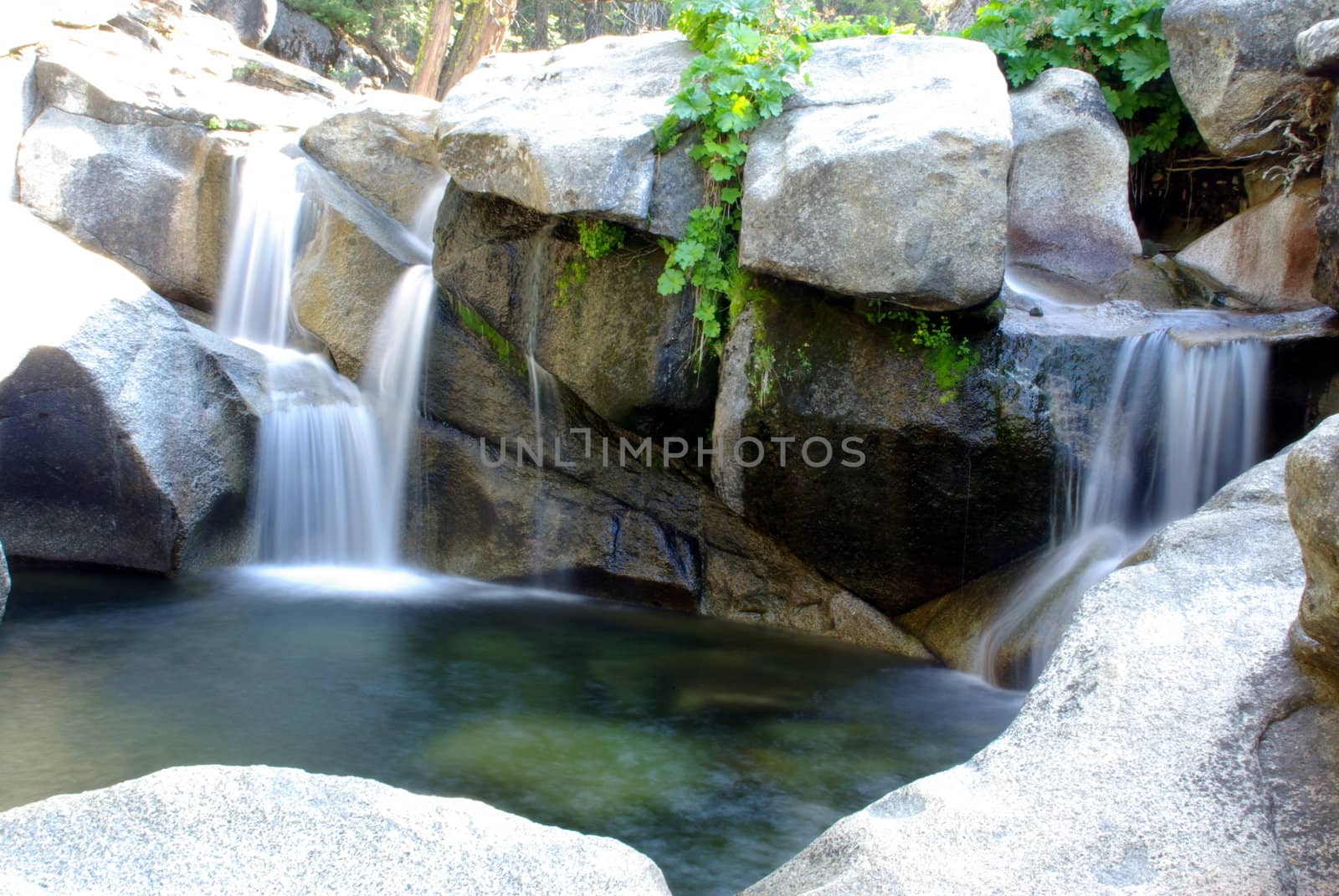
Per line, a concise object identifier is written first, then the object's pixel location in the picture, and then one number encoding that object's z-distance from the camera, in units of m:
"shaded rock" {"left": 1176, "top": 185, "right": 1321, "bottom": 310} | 6.50
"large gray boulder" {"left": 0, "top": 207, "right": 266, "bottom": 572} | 6.66
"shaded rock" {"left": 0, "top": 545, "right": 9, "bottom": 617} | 4.84
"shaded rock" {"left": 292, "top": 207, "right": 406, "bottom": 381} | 7.98
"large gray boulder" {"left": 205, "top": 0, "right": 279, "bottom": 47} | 15.66
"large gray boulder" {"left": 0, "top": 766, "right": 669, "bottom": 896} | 2.36
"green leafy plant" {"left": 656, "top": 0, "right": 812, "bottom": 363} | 6.11
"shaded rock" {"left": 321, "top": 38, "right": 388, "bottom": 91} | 17.83
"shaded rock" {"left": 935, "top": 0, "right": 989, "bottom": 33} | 10.56
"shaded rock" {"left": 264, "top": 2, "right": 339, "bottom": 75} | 17.02
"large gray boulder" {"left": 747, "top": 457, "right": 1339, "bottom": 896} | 2.40
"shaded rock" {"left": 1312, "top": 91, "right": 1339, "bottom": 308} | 5.30
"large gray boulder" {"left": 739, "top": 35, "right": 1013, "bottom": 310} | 5.31
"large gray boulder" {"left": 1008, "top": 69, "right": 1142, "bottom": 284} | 7.15
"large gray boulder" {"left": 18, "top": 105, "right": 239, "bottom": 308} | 8.83
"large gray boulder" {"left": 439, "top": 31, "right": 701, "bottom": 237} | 6.10
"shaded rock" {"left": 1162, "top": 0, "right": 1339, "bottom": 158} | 6.31
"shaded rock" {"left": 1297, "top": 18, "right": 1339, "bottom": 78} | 5.52
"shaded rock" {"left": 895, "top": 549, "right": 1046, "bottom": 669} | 6.11
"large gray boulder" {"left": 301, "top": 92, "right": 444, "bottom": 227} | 8.73
